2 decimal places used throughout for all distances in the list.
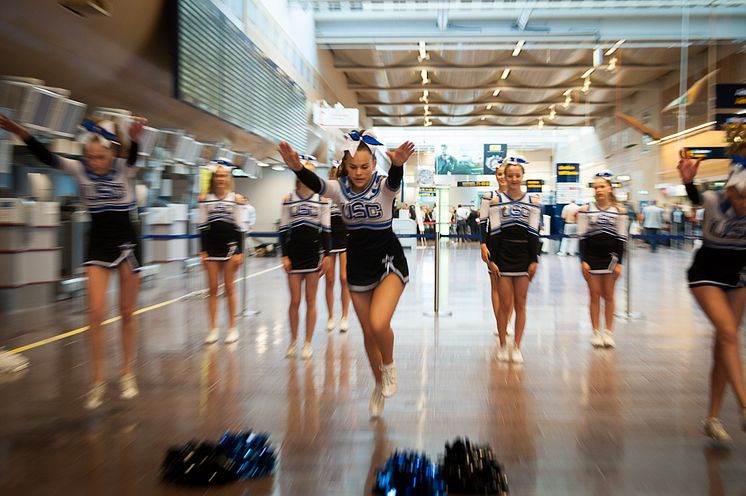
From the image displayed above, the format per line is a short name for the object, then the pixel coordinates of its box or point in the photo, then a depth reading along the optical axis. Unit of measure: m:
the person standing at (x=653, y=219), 24.50
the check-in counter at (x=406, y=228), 25.16
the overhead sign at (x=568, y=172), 24.16
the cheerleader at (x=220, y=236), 6.75
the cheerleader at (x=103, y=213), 4.48
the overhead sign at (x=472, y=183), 20.48
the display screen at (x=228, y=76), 10.16
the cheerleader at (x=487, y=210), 6.13
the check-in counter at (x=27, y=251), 8.50
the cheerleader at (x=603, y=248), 6.68
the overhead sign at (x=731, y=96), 11.22
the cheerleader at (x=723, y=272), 3.68
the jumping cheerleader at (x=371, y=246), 4.00
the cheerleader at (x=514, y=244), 5.84
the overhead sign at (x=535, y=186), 23.19
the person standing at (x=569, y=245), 22.14
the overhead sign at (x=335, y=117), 22.02
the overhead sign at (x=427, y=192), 24.90
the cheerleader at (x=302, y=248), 6.08
